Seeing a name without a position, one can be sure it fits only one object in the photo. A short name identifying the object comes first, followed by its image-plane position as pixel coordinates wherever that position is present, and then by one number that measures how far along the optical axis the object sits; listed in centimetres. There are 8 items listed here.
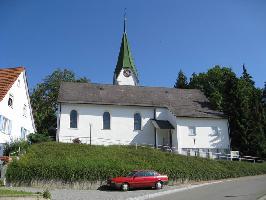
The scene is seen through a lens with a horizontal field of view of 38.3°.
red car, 2666
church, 4338
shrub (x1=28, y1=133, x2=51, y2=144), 3806
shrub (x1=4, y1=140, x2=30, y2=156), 3070
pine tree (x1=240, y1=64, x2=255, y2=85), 6656
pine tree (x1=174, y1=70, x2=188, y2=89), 7056
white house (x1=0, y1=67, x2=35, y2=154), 3244
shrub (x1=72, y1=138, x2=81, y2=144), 4034
